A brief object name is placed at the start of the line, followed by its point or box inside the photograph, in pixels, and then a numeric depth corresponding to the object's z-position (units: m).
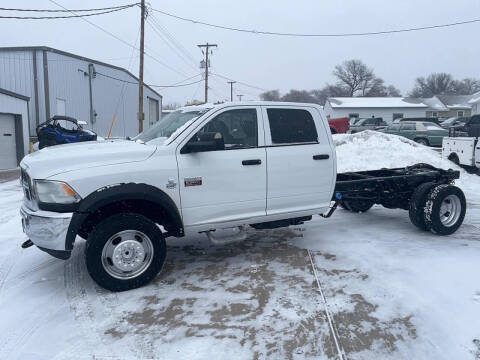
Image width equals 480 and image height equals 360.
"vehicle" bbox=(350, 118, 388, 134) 34.44
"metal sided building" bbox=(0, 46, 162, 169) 23.17
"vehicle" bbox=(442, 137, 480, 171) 12.60
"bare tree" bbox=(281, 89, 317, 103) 86.94
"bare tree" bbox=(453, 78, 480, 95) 89.12
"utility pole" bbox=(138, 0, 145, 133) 24.00
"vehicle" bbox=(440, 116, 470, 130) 28.38
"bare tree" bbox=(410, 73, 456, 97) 88.06
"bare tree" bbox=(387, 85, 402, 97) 91.62
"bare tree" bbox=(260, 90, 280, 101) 77.94
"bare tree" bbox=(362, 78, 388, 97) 87.06
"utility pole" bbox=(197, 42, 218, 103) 46.55
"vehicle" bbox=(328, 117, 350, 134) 33.03
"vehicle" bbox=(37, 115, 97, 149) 14.16
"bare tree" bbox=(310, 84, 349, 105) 89.40
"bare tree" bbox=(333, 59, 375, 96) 88.06
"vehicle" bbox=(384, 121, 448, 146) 22.59
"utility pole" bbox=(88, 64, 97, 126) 28.52
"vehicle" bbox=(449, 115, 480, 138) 13.33
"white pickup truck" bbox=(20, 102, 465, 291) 4.28
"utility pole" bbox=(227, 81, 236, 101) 76.17
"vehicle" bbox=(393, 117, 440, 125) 31.54
